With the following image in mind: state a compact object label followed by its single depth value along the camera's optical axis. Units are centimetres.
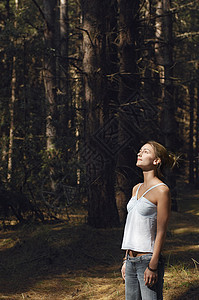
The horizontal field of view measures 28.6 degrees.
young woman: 337
